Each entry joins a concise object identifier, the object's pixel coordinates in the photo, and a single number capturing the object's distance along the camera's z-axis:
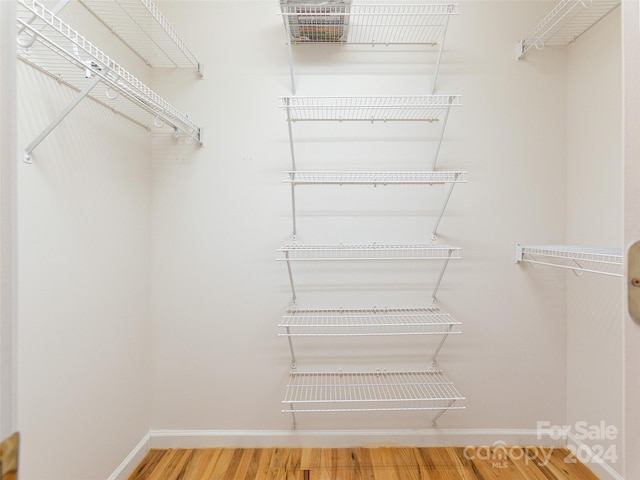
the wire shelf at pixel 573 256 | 1.19
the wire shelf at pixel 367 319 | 1.67
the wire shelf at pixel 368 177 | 1.56
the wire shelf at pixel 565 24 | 1.45
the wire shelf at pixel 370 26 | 1.53
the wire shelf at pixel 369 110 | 1.65
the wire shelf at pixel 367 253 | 1.70
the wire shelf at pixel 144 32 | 1.31
